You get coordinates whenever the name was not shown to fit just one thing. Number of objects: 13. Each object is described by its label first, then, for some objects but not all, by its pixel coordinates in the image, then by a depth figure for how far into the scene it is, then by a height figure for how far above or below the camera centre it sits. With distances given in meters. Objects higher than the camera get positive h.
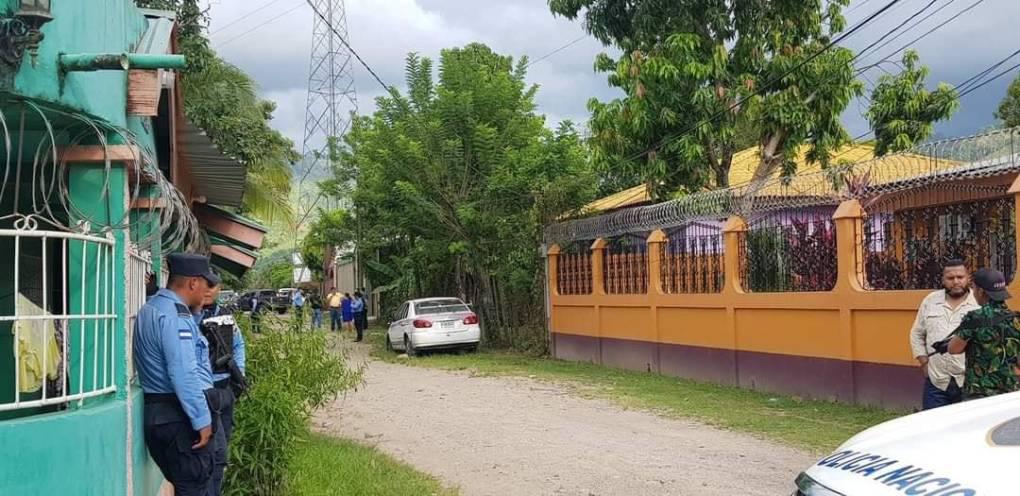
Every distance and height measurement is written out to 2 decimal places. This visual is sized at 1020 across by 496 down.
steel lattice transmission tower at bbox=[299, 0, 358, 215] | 39.60 +6.51
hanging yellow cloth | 4.21 -0.23
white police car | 2.48 -0.54
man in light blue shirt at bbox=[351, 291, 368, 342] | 26.25 -0.54
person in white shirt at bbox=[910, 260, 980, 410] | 6.11 -0.34
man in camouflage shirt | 5.58 -0.39
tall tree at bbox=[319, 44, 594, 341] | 19.83 +2.59
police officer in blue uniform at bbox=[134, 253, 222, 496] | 4.64 -0.46
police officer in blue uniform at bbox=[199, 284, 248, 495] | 5.41 -0.37
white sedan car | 19.53 -0.76
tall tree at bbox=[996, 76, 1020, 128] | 28.00 +5.32
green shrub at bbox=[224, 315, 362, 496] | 6.03 -0.71
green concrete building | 3.92 +0.37
